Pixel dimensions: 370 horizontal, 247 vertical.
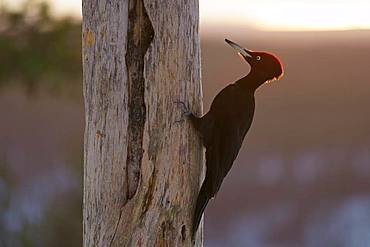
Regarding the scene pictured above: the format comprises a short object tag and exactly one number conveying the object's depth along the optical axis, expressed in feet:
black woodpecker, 21.31
